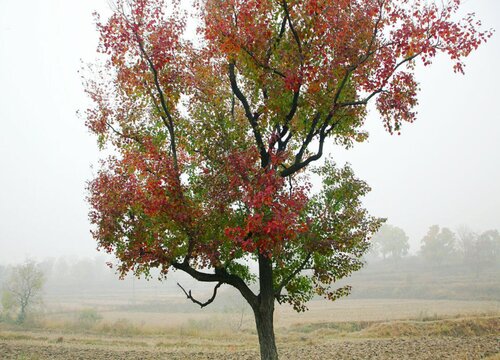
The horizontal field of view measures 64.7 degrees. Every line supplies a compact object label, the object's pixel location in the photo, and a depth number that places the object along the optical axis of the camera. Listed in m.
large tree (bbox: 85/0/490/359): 10.77
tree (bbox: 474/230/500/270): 98.81
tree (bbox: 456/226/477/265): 103.30
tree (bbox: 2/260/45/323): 59.51
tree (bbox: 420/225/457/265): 118.43
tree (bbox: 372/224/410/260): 140.12
